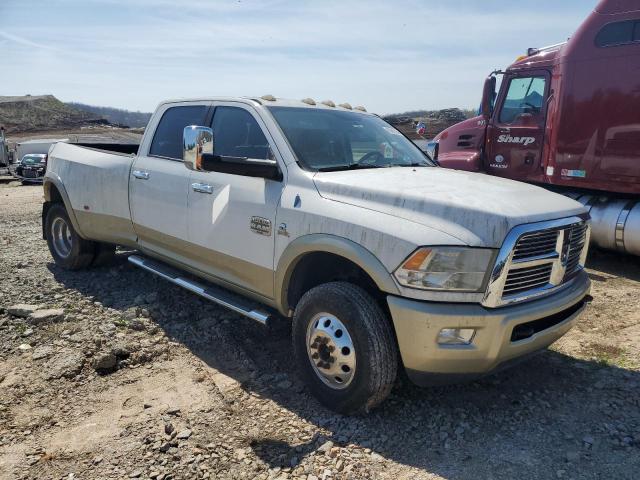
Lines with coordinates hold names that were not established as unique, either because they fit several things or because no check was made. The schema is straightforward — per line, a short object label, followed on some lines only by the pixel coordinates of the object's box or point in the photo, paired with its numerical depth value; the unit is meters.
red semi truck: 6.59
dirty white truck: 2.79
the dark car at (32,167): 16.06
